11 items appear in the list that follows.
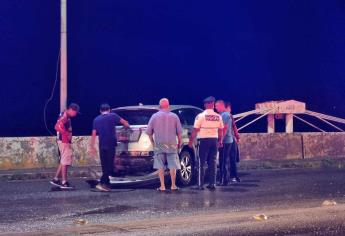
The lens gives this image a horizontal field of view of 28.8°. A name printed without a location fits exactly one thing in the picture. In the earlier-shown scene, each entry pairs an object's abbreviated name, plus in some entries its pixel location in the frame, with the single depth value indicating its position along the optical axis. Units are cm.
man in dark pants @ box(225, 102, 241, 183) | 1409
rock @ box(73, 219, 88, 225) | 910
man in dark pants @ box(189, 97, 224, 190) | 1300
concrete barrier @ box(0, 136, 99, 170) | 1678
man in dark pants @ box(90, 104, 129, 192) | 1284
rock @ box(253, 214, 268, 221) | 951
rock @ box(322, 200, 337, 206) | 1076
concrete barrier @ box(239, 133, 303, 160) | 1902
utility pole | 1730
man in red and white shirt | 1317
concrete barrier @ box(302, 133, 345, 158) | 1991
